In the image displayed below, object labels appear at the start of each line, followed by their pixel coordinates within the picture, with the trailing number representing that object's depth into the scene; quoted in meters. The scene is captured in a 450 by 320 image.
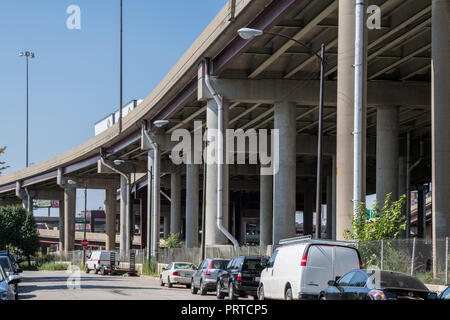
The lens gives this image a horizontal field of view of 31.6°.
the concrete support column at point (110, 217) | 108.12
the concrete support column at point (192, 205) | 66.12
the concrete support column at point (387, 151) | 52.72
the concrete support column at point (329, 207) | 90.12
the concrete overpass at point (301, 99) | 29.56
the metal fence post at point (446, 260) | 24.93
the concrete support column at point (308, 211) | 115.99
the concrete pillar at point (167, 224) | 160.23
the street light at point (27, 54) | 126.20
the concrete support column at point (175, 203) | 83.45
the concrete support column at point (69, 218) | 103.31
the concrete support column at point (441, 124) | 29.02
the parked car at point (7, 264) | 29.46
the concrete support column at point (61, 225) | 117.31
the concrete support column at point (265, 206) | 70.12
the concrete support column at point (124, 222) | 83.44
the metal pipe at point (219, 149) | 48.53
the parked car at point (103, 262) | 64.31
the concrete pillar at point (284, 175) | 50.41
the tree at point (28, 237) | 93.38
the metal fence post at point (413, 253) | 26.38
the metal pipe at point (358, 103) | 26.66
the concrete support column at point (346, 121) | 29.44
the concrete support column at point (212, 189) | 49.41
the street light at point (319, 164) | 28.64
